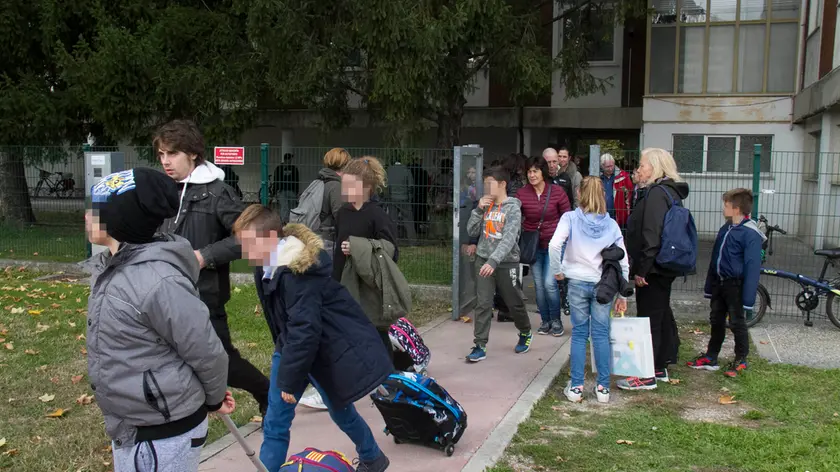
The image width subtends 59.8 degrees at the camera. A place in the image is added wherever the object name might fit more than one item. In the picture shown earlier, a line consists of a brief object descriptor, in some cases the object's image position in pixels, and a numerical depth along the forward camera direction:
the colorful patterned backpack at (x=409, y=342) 5.67
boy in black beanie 2.52
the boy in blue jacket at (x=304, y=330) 3.55
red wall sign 9.86
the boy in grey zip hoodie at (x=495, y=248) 6.29
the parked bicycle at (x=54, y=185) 11.23
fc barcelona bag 3.44
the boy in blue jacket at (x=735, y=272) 6.11
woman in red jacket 7.57
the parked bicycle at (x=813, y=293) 7.84
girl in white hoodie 5.52
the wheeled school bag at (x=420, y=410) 4.41
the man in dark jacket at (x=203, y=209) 3.95
